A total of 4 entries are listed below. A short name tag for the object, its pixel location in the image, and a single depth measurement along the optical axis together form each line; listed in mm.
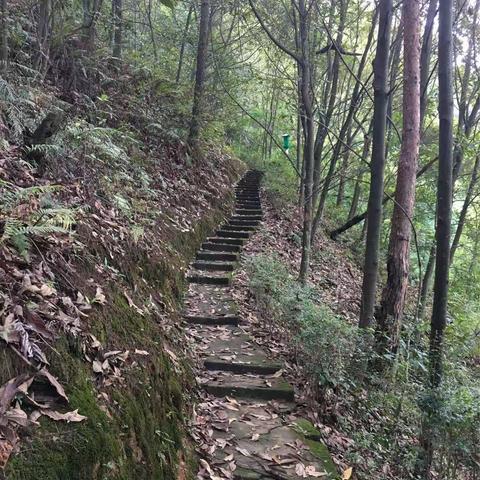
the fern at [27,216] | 3137
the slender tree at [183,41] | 13953
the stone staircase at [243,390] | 3764
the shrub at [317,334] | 5277
